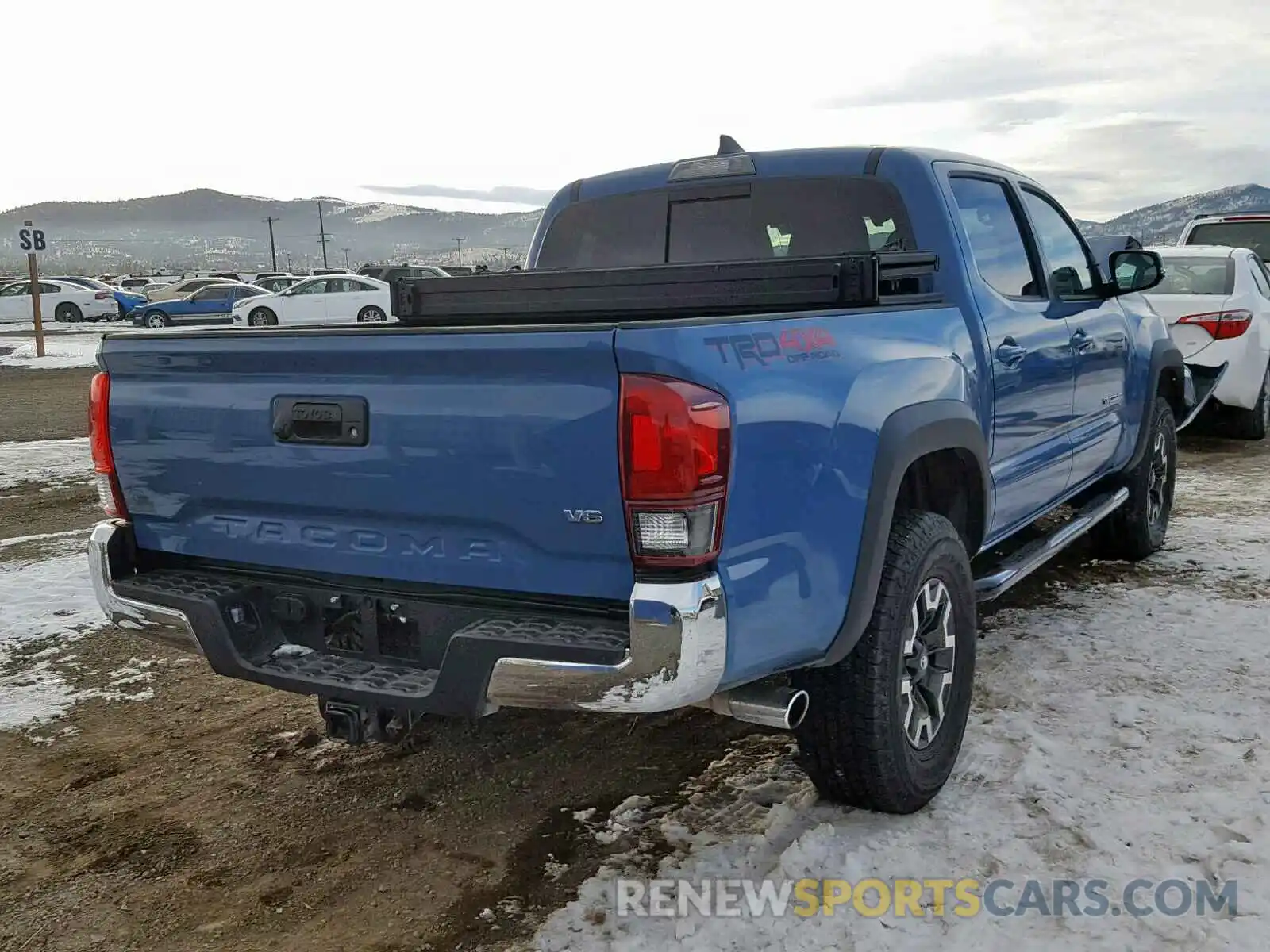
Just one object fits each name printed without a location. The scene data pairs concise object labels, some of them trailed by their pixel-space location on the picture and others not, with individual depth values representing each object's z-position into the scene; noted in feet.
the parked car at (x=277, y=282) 138.51
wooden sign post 65.62
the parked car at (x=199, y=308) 108.06
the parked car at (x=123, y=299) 126.62
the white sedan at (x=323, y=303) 89.86
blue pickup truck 8.29
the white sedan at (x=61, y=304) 124.06
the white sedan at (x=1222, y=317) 30.27
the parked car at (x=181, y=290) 127.24
